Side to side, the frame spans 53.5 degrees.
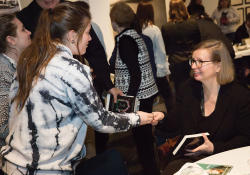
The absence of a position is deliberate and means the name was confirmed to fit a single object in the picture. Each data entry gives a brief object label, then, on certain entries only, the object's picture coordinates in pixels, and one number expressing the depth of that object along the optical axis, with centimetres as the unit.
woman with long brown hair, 121
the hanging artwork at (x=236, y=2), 710
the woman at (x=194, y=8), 418
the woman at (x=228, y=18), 590
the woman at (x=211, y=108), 174
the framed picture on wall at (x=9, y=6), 332
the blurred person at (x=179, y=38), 367
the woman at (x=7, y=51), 167
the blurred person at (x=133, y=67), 239
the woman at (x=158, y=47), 354
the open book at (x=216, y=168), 128
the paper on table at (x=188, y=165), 128
